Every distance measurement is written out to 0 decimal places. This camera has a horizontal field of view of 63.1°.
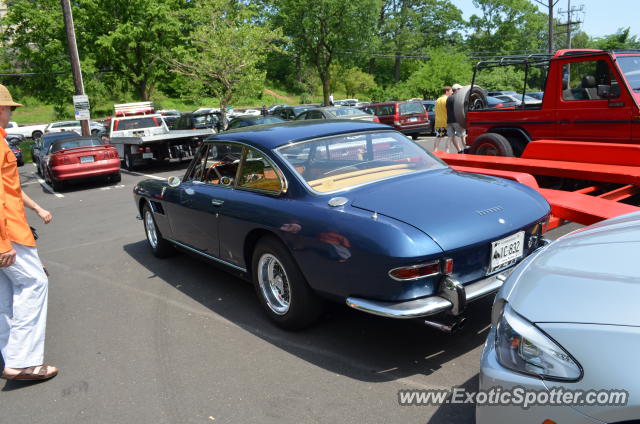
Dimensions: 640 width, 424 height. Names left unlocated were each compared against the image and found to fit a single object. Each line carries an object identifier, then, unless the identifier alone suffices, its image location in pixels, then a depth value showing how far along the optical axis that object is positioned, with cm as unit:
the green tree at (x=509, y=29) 7256
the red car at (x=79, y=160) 1334
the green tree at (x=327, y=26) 3947
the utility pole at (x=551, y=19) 2681
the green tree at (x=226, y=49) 1998
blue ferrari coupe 320
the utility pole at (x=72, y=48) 1753
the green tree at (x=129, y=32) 2633
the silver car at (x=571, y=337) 167
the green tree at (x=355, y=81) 5847
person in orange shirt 351
